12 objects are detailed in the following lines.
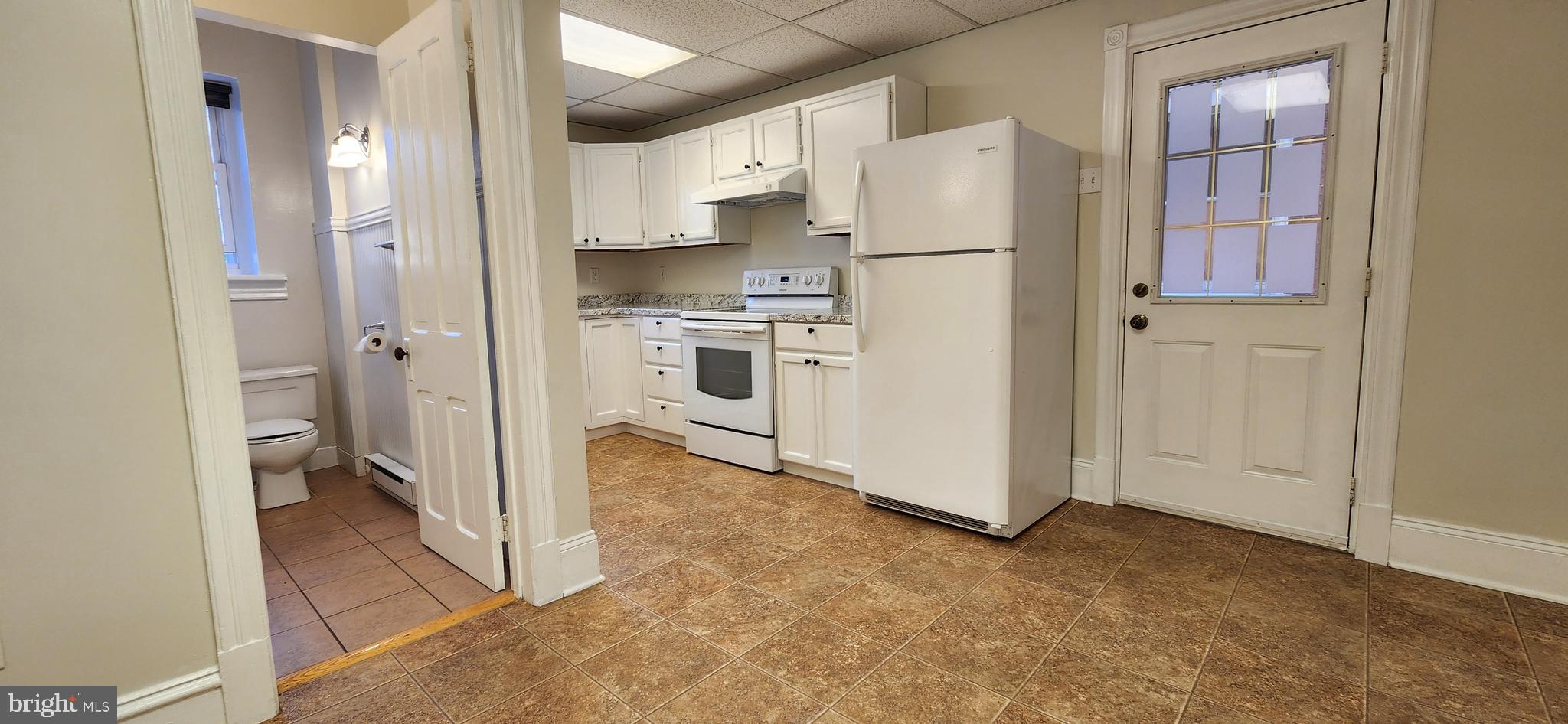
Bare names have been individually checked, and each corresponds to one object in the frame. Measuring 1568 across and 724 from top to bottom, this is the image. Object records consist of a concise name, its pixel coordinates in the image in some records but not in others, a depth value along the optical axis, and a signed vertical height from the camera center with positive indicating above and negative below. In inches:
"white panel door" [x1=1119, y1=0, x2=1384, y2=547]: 93.4 +1.6
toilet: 123.6 -24.1
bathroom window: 146.9 +26.2
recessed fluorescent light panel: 126.0 +48.5
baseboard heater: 120.6 -33.3
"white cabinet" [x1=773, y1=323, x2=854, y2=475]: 127.8 -22.5
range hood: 140.6 +21.6
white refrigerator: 99.0 -5.9
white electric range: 139.7 -16.7
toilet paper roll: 117.6 -7.7
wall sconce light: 122.3 +27.6
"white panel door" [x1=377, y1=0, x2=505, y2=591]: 81.7 +2.1
